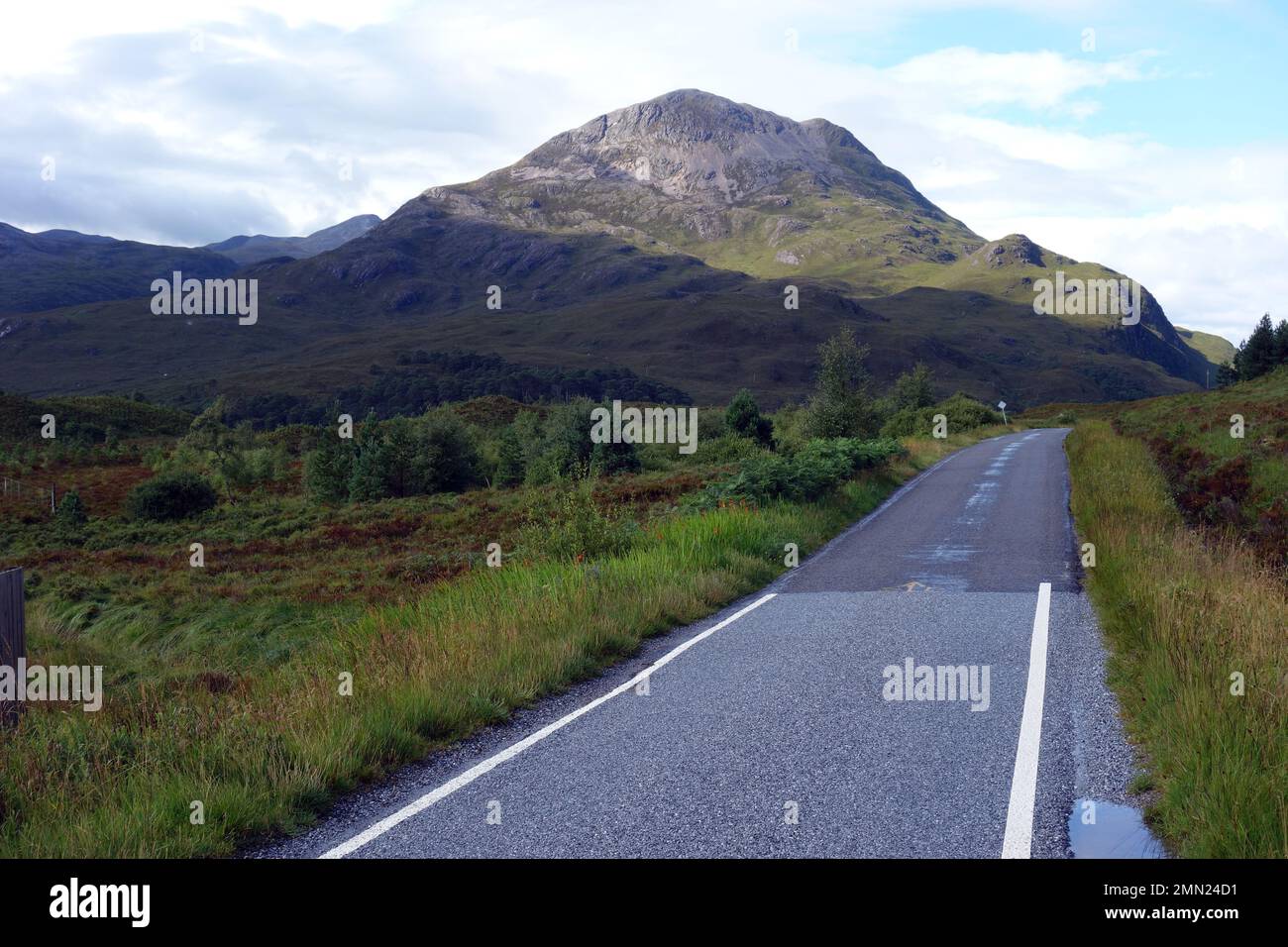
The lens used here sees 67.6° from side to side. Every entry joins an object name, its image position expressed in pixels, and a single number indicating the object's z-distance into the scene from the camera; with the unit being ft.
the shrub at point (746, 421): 163.22
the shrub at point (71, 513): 124.16
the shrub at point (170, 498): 135.23
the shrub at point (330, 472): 151.43
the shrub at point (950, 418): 187.11
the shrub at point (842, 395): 121.49
